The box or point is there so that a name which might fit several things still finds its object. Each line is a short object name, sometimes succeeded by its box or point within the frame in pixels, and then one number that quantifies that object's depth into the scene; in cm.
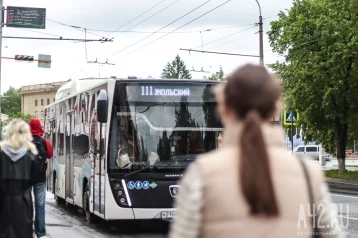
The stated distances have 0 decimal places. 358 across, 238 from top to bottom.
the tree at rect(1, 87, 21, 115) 17200
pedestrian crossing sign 3963
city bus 1318
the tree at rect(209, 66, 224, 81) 10674
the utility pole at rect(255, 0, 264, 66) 3424
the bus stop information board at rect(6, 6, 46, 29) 3064
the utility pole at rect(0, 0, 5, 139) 2944
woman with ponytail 281
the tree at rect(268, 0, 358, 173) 3694
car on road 7229
